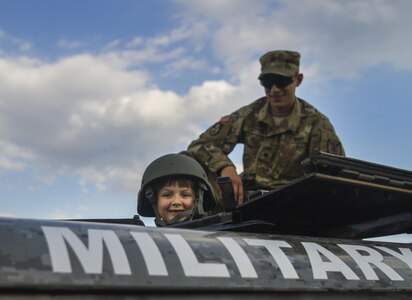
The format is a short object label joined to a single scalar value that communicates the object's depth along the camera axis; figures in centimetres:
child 392
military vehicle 142
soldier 459
